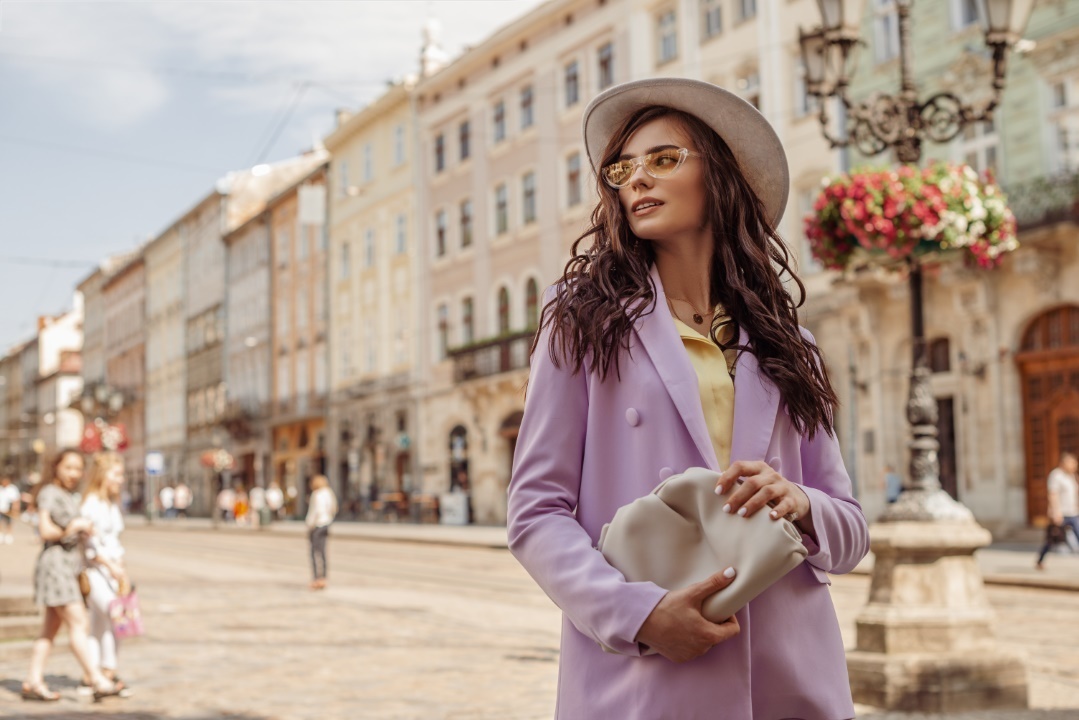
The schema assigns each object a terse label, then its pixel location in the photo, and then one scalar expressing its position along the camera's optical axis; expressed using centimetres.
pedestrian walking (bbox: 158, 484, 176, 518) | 5806
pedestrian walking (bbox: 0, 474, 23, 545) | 3706
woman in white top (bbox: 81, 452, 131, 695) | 851
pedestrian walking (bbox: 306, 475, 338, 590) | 1644
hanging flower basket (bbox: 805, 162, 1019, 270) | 844
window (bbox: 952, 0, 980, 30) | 2445
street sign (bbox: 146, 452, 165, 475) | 5494
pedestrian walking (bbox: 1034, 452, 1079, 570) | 1836
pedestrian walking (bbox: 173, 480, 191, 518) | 5653
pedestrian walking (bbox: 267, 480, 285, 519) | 4594
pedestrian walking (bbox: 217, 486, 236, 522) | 5053
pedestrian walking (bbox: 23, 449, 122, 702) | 837
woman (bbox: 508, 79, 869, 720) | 200
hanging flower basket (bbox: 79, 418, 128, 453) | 2989
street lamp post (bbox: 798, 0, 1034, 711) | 702
